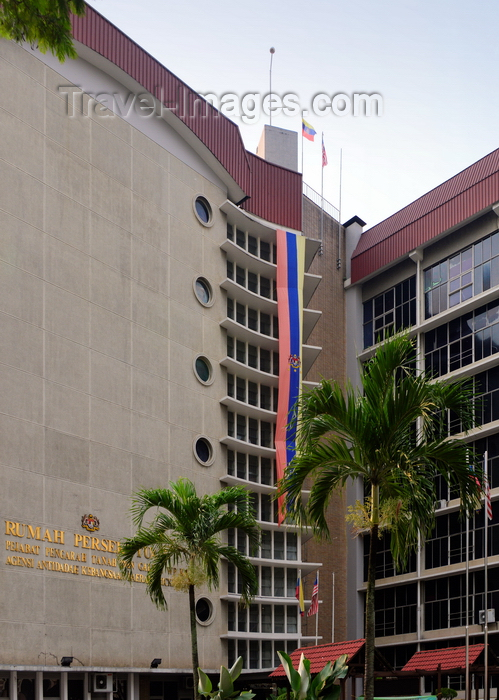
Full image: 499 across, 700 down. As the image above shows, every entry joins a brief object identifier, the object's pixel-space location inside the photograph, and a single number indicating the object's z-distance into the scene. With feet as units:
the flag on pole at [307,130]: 229.72
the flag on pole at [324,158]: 237.66
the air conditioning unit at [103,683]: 148.05
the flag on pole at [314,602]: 178.29
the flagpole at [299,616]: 186.50
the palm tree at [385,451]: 64.18
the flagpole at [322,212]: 237.66
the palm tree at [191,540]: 95.61
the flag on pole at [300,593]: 187.11
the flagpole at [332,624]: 208.78
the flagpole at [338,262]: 240.53
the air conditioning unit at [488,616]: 178.09
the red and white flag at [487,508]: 148.17
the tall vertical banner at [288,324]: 195.00
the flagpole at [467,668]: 111.55
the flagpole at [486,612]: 114.32
